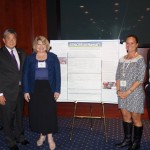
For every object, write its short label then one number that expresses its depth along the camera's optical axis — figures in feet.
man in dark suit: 10.53
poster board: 11.91
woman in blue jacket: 10.46
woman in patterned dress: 10.04
